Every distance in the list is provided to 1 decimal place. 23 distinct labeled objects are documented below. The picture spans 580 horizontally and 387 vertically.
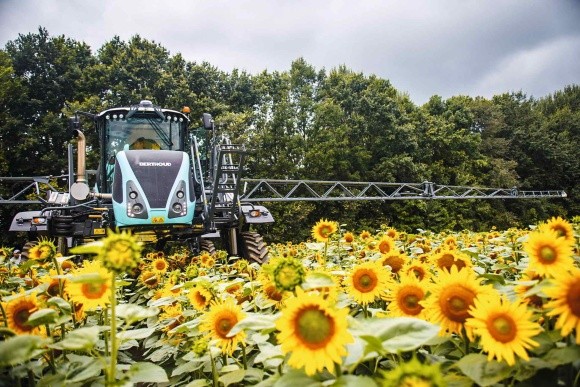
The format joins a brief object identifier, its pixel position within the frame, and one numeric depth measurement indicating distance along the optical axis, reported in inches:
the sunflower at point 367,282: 56.8
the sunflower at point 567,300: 32.7
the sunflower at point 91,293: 51.3
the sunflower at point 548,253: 43.1
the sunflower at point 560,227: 54.2
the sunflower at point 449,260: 64.1
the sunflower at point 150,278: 112.4
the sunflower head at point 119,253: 34.3
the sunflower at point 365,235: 158.3
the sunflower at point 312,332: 32.9
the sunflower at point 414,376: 26.1
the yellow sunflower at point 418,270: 63.3
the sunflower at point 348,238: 136.5
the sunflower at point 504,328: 34.1
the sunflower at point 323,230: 82.5
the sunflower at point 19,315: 51.0
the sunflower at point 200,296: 64.2
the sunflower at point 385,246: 100.5
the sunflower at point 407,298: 49.7
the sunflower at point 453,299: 41.3
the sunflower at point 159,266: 123.7
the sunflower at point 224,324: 50.1
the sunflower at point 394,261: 73.5
